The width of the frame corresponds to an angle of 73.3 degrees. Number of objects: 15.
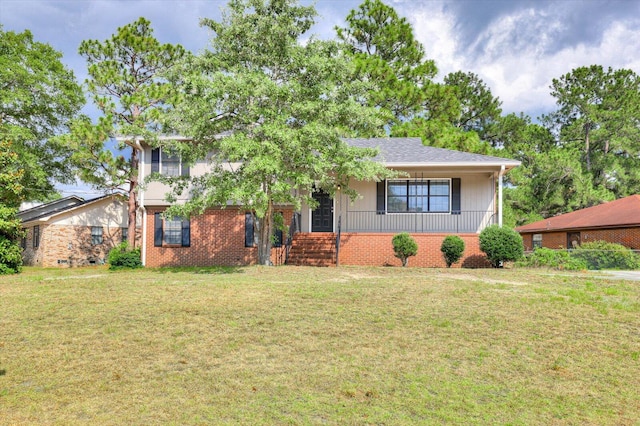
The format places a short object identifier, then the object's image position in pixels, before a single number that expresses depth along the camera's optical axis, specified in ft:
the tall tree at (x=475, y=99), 115.34
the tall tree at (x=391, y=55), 83.25
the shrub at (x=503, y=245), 43.86
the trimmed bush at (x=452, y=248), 46.32
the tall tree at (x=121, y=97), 61.00
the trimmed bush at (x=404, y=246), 46.75
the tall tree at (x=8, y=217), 49.39
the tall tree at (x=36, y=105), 74.33
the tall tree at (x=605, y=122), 103.71
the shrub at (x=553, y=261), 44.96
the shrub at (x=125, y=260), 53.57
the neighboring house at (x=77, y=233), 71.41
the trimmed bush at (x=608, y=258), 50.01
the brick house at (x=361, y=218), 51.29
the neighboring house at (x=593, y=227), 66.59
